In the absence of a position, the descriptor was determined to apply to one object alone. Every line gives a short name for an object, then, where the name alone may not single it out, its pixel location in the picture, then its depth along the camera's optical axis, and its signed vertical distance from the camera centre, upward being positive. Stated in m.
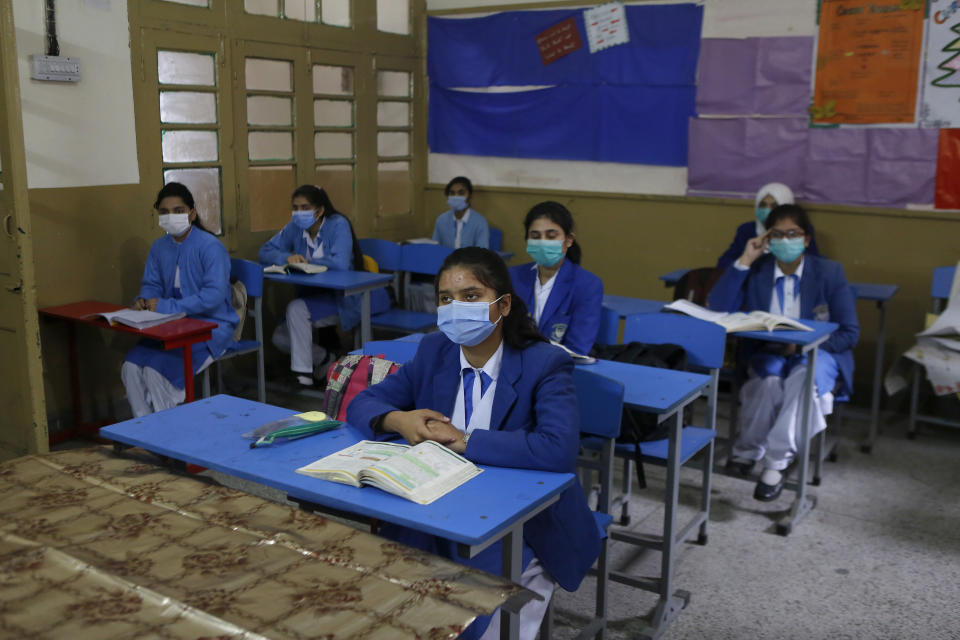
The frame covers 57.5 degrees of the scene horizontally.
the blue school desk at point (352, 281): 4.66 -0.54
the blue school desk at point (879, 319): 4.50 -0.70
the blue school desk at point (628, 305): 4.22 -0.62
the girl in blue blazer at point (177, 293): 4.12 -0.57
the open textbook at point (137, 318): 3.91 -0.63
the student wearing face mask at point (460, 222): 6.10 -0.29
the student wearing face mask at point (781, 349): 3.79 -0.68
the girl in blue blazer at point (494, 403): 2.03 -0.56
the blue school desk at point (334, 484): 1.70 -0.64
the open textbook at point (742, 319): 3.62 -0.57
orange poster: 4.86 +0.70
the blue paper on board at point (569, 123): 5.75 +0.41
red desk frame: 3.81 -0.67
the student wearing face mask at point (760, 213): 5.16 -0.17
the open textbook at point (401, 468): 1.81 -0.62
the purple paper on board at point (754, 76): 5.20 +0.65
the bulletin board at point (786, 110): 4.86 +0.44
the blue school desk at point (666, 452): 2.70 -0.88
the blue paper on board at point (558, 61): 5.62 +0.89
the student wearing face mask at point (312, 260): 5.13 -0.47
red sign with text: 6.01 +0.97
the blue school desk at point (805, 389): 3.53 -0.84
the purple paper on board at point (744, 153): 5.30 +0.19
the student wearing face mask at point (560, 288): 3.56 -0.43
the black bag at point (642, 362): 2.97 -0.68
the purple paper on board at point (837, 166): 5.09 +0.11
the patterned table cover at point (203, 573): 1.42 -0.70
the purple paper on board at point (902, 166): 4.90 +0.11
